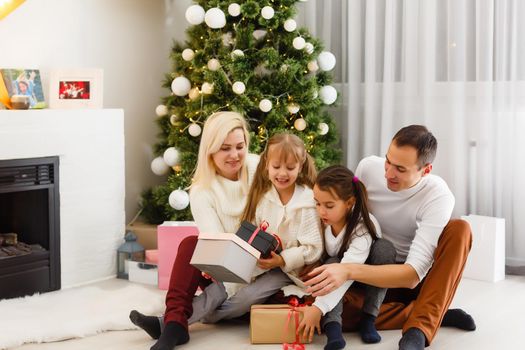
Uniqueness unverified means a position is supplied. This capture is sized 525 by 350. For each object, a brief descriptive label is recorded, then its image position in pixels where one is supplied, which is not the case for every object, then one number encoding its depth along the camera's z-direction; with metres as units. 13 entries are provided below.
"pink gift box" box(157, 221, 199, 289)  3.42
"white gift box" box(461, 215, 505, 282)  3.59
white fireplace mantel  3.36
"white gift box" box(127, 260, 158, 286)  3.55
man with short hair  2.53
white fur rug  2.79
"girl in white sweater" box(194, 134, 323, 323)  2.73
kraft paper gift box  2.66
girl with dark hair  2.61
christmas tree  3.80
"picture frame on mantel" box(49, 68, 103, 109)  3.60
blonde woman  2.71
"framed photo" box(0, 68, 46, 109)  3.42
